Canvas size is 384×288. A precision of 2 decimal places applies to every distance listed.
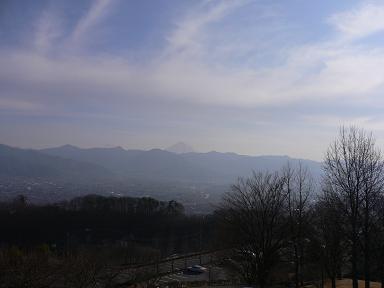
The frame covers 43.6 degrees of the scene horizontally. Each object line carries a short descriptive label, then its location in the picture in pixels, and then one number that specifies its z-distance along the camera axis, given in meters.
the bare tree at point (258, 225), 20.52
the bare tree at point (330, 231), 18.00
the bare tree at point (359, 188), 16.92
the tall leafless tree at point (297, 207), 22.06
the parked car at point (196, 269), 38.07
